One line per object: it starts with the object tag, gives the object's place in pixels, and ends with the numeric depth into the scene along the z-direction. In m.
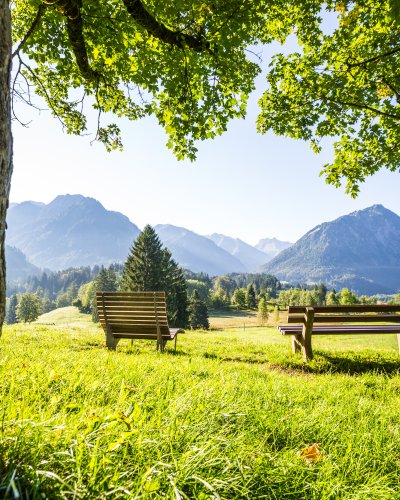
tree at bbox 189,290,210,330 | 69.69
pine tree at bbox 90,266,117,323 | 99.62
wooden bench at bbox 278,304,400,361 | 6.16
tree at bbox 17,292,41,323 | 79.19
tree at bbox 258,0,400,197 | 7.09
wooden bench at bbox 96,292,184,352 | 6.53
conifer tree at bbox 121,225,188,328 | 58.41
